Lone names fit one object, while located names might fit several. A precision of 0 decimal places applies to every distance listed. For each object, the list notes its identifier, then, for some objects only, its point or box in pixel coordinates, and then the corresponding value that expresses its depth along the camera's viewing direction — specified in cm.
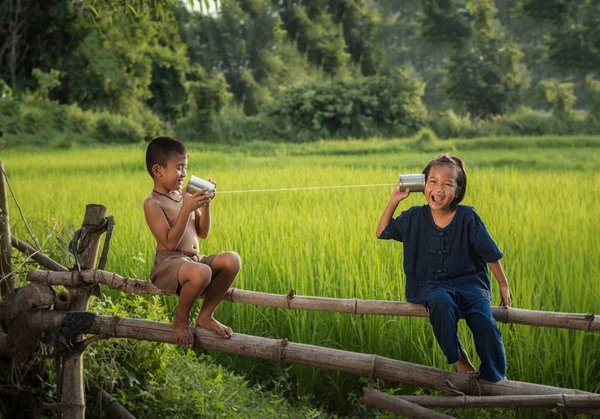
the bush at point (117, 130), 1418
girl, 260
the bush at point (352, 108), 1520
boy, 272
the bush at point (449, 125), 1530
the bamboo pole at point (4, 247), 341
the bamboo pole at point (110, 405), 327
